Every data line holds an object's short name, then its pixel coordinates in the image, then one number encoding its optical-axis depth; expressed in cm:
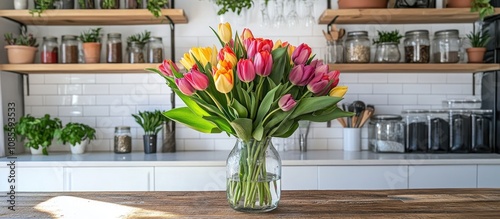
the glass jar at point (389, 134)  362
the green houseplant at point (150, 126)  365
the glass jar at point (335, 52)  365
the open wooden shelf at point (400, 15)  348
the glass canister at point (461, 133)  362
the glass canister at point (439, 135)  363
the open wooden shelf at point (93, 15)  349
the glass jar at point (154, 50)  365
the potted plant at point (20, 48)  353
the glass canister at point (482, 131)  362
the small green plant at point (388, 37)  367
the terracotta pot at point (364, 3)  351
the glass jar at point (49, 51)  366
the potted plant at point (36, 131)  353
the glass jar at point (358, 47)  361
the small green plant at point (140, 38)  366
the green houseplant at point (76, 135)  355
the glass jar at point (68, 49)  366
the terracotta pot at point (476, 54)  360
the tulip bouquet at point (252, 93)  138
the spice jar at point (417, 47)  363
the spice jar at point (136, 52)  364
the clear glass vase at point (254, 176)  151
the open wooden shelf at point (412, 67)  350
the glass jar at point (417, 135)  364
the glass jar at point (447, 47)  361
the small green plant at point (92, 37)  365
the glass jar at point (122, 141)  368
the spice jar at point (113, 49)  367
